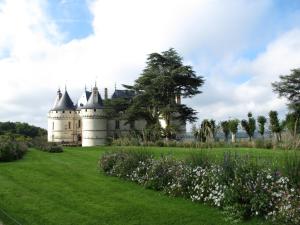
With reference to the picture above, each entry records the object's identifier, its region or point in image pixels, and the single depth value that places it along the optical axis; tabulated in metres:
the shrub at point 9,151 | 18.50
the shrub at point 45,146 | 26.03
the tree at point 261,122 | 28.14
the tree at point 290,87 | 39.62
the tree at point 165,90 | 41.38
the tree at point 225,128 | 31.48
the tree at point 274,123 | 26.46
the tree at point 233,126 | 30.55
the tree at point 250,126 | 29.91
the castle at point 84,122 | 56.31
